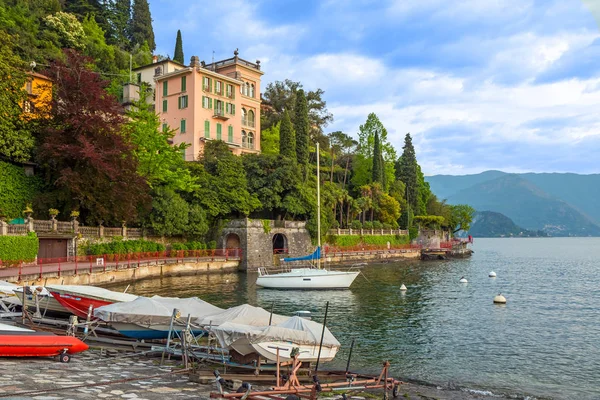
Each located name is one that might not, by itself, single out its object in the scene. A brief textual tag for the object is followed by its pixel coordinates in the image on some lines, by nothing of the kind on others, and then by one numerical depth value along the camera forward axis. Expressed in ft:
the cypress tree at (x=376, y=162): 269.03
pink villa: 200.95
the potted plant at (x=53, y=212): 122.52
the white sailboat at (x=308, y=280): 122.42
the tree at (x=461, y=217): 335.26
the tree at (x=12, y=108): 124.06
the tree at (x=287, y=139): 205.16
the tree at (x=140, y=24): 291.38
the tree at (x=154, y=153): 156.46
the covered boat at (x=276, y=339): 40.98
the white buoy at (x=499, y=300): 103.35
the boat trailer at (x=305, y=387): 31.89
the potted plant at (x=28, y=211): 118.77
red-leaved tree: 124.77
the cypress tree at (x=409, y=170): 307.17
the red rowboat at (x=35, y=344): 40.75
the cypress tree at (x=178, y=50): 279.08
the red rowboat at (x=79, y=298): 58.13
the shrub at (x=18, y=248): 103.96
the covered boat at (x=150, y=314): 48.78
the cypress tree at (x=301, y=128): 215.51
